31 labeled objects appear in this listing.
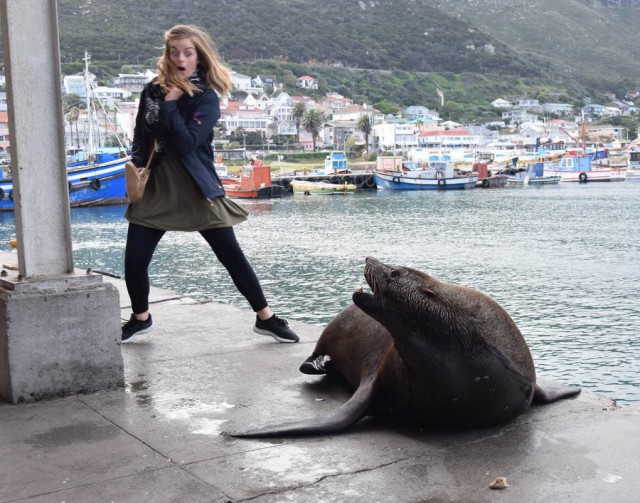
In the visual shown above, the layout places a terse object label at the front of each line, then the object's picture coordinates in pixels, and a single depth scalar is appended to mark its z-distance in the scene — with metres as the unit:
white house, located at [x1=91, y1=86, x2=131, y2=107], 126.59
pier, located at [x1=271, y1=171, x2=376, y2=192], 73.69
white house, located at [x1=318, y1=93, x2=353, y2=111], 165.62
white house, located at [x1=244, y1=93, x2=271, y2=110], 160.12
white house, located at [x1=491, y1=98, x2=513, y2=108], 186.30
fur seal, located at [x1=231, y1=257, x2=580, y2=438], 3.39
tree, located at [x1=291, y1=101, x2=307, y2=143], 141.00
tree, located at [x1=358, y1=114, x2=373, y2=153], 131.62
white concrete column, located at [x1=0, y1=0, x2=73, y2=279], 3.87
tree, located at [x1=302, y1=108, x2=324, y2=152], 129.75
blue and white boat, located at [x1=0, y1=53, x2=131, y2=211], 48.97
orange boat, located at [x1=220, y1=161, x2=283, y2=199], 61.47
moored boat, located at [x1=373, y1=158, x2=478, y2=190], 72.31
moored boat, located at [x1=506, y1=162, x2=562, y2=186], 85.44
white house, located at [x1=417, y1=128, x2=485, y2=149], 148.12
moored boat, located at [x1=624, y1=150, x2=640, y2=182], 94.81
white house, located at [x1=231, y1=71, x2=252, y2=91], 172.12
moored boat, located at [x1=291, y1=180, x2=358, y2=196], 68.50
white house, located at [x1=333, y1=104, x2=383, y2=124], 155.00
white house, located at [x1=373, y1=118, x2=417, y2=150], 145.25
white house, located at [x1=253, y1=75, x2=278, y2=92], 175.12
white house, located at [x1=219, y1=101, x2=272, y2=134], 152.75
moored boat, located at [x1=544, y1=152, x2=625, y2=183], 88.38
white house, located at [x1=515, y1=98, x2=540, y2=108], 189.75
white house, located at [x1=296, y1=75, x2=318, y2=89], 179.88
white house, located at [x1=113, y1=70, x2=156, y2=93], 139.25
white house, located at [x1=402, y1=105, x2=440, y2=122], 170.69
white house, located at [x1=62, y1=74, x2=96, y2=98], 140.79
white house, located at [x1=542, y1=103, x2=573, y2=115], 189.62
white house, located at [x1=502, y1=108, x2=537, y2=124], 178.38
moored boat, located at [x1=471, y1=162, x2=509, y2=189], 79.62
